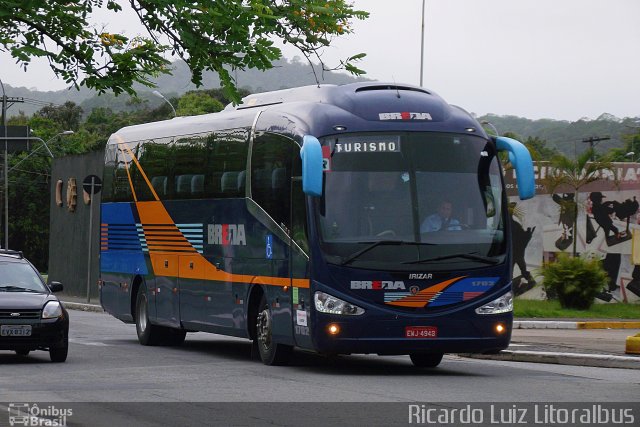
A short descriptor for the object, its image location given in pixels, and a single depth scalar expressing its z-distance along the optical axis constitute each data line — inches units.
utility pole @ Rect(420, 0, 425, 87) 1505.9
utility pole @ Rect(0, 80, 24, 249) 2243.7
